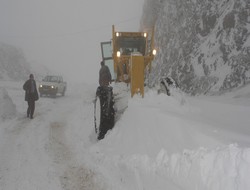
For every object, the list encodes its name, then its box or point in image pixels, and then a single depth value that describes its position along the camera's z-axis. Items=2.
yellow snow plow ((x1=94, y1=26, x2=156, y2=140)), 10.09
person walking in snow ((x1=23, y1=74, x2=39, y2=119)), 15.05
